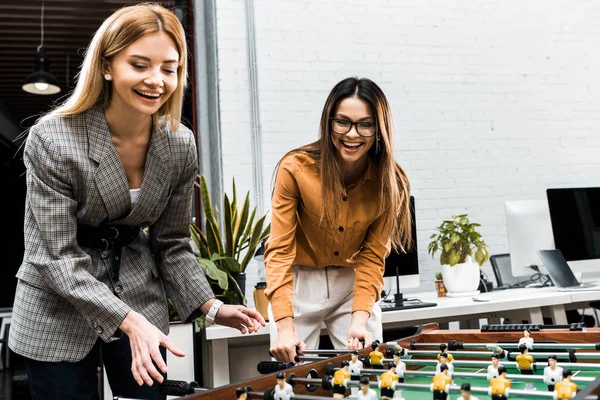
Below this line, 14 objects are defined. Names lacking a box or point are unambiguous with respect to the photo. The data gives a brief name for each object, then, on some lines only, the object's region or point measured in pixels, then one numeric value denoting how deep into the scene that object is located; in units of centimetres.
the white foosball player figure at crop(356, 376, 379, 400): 97
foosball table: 105
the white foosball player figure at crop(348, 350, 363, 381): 126
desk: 267
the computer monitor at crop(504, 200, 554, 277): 361
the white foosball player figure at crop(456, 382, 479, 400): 92
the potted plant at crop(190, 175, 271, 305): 299
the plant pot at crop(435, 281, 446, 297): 346
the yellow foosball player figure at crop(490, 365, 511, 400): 100
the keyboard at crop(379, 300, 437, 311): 285
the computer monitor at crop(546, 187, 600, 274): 356
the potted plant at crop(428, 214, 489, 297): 329
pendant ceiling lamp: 601
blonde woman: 130
